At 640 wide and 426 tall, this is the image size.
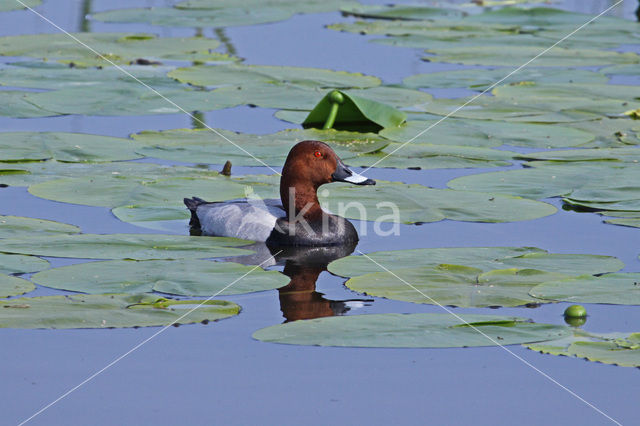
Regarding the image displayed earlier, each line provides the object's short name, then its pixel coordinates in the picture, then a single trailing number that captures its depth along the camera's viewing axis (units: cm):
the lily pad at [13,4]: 3148
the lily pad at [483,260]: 1268
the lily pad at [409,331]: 1043
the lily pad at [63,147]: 1711
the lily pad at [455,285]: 1148
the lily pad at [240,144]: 1747
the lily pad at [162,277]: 1162
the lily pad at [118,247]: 1276
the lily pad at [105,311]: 1057
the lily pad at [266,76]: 2269
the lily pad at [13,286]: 1133
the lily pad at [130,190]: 1520
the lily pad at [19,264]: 1213
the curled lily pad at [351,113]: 1936
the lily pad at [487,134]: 1903
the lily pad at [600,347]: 1007
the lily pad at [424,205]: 1491
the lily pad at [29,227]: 1363
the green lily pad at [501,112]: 2073
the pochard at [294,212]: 1452
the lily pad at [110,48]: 2470
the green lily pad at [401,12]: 3247
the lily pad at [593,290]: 1154
